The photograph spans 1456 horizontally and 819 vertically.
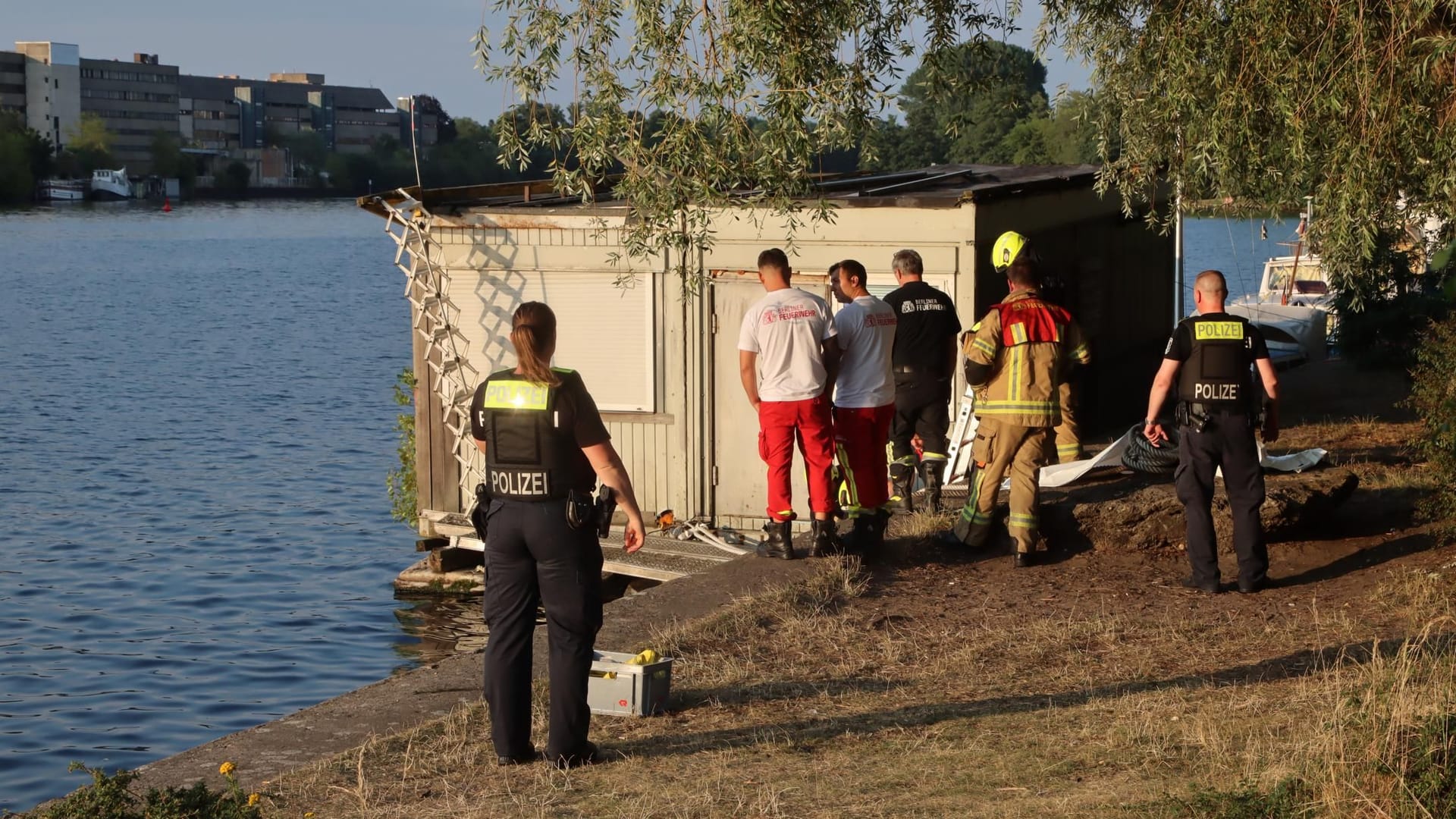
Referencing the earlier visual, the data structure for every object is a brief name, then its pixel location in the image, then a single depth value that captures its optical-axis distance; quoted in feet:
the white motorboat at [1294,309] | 83.97
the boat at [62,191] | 430.20
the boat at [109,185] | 469.16
